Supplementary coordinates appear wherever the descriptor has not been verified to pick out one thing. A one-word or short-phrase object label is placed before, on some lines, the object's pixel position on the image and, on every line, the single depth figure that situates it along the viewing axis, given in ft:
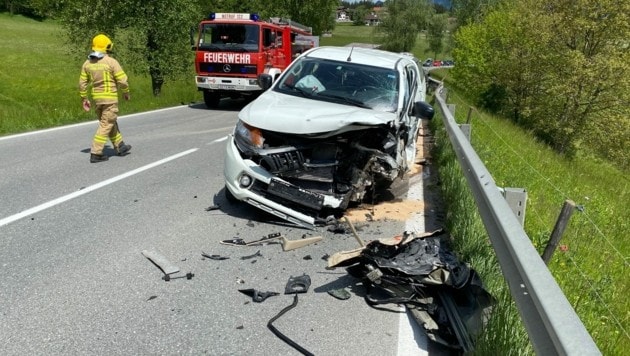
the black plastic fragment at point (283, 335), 10.04
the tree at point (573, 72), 71.00
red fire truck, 50.26
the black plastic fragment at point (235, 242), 15.57
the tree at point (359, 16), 494.18
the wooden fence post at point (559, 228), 9.56
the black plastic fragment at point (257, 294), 12.05
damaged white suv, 16.98
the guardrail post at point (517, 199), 11.97
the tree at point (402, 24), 227.20
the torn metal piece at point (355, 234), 15.49
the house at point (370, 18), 514.27
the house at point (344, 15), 602.03
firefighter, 25.52
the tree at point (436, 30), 238.89
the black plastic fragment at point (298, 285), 12.64
